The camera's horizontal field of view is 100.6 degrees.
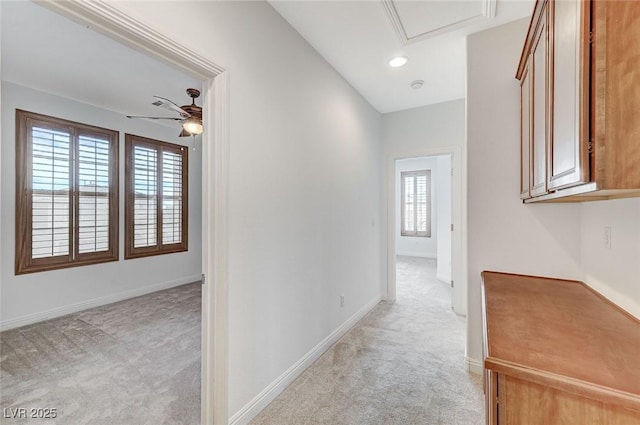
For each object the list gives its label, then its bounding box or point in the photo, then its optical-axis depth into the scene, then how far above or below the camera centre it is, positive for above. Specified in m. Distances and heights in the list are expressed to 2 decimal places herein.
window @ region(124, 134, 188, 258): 4.19 +0.28
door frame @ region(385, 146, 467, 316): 3.47 -0.13
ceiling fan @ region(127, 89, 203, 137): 2.76 +1.03
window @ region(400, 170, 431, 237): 7.72 +0.28
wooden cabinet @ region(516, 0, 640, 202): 0.73 +0.34
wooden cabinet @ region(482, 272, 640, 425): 0.77 -0.50
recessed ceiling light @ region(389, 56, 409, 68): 2.55 +1.49
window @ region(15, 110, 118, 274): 3.19 +0.26
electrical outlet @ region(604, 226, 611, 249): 1.44 -0.13
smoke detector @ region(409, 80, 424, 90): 2.99 +1.48
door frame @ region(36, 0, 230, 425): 1.51 -0.18
